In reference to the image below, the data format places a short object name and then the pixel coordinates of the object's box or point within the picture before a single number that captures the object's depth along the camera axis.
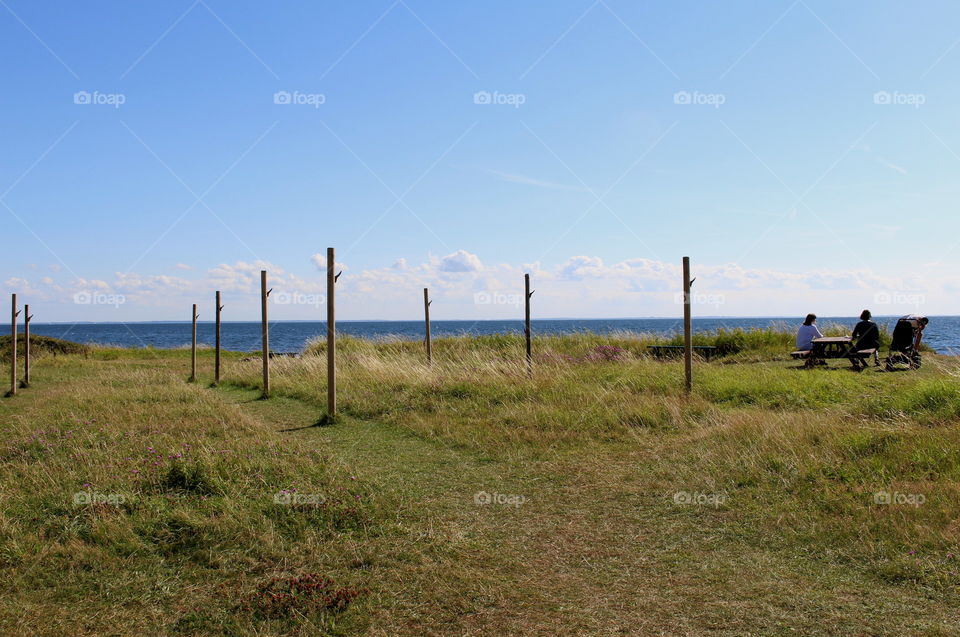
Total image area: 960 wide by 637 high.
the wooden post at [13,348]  15.20
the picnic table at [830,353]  14.65
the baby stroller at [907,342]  14.32
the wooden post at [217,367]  17.30
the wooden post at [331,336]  10.98
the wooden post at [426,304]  18.27
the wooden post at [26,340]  16.59
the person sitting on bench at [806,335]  15.69
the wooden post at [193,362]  17.90
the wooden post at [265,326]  14.26
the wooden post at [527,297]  14.66
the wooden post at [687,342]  11.13
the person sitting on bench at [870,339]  14.85
